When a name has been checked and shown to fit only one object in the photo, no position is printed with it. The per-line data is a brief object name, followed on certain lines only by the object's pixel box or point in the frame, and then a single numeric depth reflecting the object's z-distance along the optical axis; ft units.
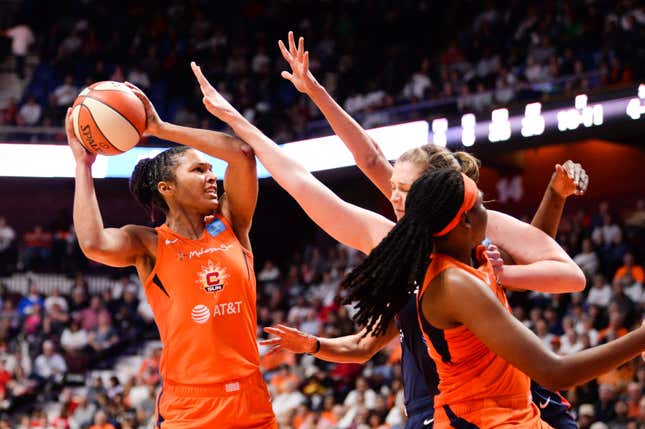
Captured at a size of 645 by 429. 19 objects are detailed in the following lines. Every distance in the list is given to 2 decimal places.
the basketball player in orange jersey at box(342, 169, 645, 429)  8.30
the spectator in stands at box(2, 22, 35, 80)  59.16
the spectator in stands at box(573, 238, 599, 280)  37.73
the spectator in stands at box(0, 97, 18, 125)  54.85
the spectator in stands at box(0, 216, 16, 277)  56.39
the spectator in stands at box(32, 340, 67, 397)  47.32
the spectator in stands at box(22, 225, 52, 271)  56.29
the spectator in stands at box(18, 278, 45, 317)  51.65
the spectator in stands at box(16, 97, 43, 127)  54.58
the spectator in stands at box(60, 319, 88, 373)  48.75
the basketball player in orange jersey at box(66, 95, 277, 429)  11.93
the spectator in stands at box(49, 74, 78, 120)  54.60
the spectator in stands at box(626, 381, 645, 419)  28.45
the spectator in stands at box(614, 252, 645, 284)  35.42
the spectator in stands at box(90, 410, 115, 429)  40.42
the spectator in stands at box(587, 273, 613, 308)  34.93
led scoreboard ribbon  37.60
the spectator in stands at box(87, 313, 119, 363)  49.65
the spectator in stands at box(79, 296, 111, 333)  50.98
